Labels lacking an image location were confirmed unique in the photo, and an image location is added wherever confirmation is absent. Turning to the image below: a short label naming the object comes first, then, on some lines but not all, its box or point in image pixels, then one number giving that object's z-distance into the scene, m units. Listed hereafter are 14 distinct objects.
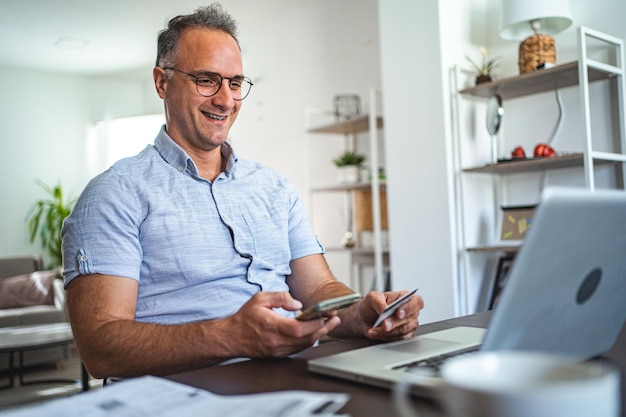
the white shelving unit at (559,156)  2.52
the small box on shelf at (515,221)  2.85
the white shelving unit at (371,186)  3.41
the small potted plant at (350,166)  3.84
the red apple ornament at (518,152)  2.83
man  0.98
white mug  0.35
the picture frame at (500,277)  2.98
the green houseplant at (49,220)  6.63
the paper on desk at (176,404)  0.56
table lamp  2.64
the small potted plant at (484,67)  2.95
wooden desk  0.61
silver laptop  0.52
